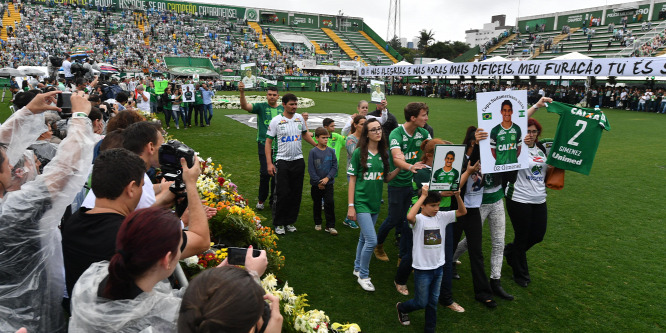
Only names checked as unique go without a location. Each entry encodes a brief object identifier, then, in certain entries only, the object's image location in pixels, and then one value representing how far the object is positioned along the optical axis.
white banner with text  22.25
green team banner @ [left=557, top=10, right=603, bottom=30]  48.12
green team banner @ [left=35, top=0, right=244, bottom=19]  52.95
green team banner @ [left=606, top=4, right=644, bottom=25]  43.33
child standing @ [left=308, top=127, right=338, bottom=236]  6.34
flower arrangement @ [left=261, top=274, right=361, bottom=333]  2.76
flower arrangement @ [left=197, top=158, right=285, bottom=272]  4.28
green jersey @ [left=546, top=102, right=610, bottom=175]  4.58
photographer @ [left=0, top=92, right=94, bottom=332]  2.21
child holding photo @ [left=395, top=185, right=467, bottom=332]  3.79
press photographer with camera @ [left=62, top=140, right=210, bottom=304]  2.07
